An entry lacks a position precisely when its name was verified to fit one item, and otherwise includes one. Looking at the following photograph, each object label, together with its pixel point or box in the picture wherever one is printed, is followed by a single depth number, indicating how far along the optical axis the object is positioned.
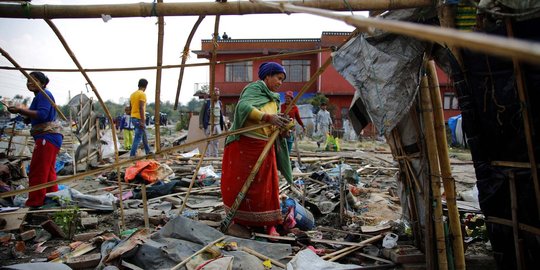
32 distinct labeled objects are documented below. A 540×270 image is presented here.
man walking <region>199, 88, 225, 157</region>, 9.46
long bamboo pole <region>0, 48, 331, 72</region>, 3.07
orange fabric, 7.07
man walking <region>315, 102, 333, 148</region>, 15.39
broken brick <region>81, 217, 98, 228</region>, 4.57
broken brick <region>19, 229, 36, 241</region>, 3.99
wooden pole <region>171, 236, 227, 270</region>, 3.02
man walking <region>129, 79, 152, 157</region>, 8.77
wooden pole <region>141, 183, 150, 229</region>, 3.74
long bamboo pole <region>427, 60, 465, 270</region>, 3.09
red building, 24.25
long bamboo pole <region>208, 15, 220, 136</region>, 3.38
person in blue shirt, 4.72
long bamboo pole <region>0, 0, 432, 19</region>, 2.60
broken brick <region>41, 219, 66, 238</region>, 4.11
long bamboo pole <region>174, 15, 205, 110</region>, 3.11
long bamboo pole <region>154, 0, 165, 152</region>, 2.96
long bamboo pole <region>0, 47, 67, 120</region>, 2.92
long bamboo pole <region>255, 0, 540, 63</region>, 0.62
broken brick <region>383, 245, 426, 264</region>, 3.33
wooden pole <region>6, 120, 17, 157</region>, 8.09
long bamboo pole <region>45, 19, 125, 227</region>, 2.75
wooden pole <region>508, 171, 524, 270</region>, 2.74
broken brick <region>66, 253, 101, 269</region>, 3.21
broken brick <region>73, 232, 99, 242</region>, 4.09
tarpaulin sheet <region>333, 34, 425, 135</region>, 3.02
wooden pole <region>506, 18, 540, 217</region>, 2.56
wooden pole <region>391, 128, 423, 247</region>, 3.54
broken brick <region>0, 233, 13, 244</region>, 3.93
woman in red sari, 3.97
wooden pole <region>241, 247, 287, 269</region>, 3.31
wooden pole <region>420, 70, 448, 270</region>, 3.10
